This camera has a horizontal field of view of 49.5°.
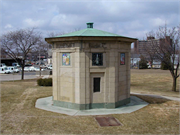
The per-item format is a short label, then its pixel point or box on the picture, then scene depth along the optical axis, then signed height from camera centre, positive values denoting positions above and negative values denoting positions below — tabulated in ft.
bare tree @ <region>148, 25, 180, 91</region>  68.33 +5.30
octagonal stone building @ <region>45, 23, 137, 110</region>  36.76 -1.08
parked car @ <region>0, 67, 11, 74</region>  154.61 -5.48
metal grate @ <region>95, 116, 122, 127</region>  30.07 -9.28
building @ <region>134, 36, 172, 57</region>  70.39 +8.25
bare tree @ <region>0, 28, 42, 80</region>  98.65 +10.95
